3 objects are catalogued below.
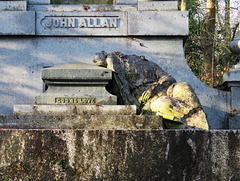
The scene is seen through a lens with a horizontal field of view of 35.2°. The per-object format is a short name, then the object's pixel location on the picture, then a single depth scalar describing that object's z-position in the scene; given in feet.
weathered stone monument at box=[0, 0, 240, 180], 11.18
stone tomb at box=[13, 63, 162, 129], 12.96
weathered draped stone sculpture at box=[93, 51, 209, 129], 15.43
